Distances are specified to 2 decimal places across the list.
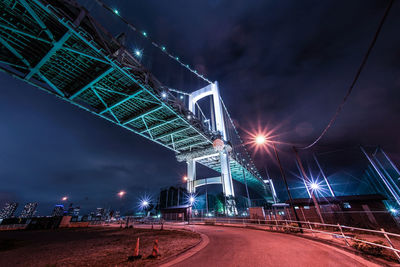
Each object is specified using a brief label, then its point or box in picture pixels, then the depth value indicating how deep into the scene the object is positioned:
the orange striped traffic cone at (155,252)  5.79
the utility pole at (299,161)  12.52
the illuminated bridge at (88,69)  10.35
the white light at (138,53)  16.83
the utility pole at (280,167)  12.16
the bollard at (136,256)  5.71
